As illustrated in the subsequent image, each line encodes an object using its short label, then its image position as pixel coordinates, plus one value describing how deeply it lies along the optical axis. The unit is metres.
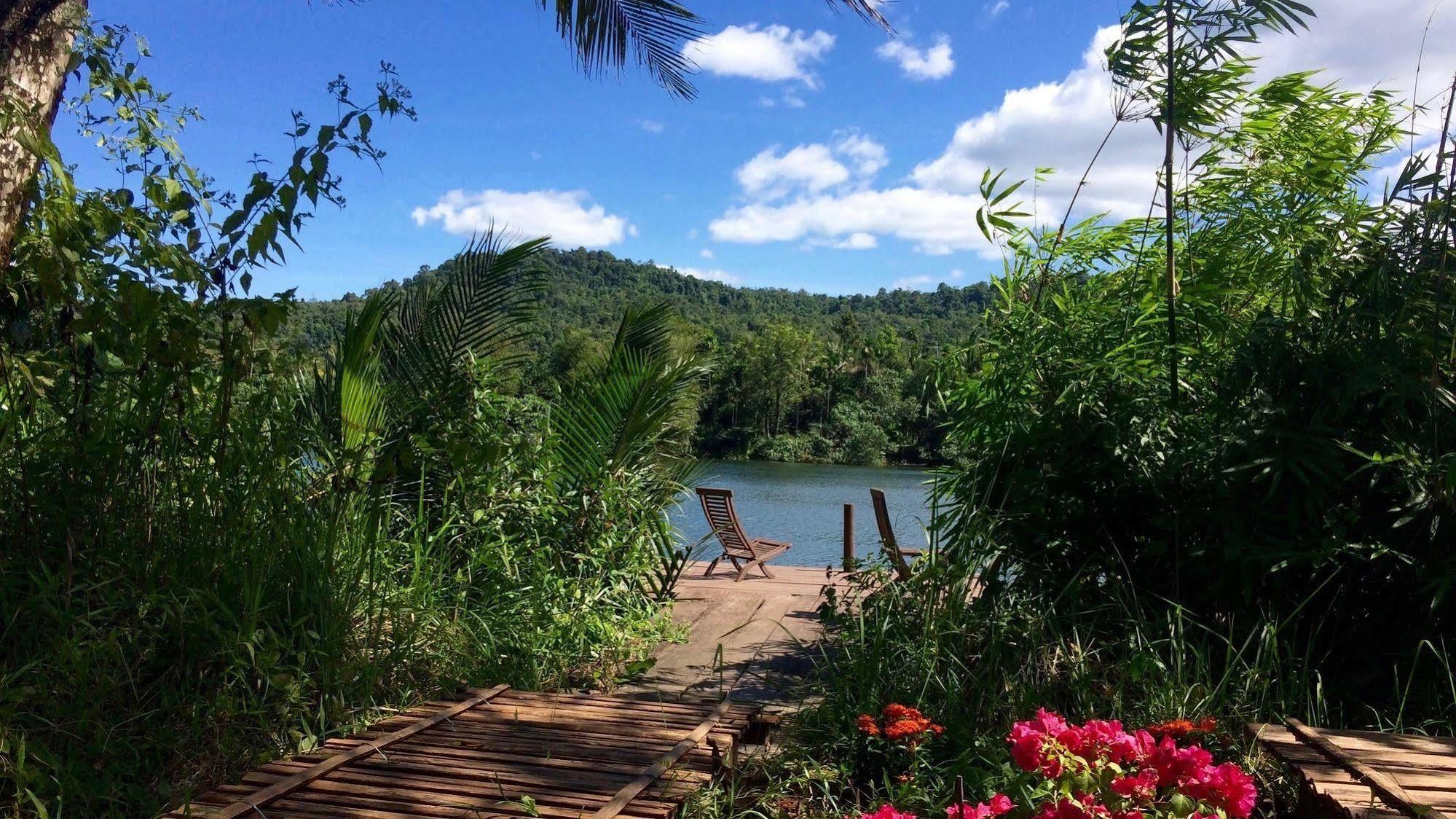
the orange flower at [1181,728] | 2.53
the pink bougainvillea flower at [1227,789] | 1.89
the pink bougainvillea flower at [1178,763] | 1.96
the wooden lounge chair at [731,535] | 9.27
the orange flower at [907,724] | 2.74
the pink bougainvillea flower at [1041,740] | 1.97
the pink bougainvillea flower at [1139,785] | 1.90
